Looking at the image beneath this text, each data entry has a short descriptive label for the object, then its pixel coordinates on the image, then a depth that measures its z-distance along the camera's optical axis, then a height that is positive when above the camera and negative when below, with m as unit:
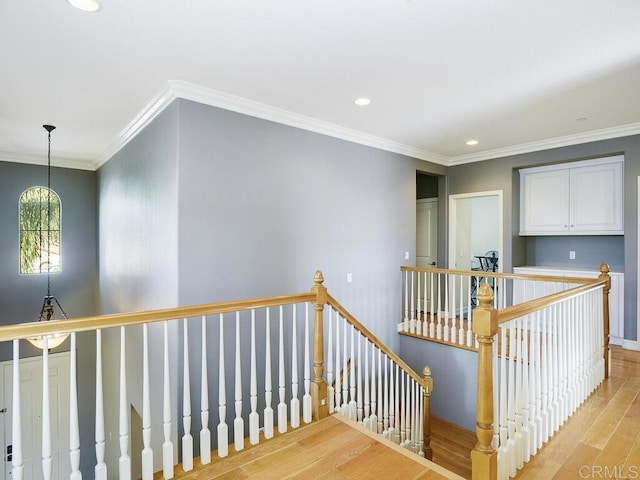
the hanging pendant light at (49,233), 5.46 +0.11
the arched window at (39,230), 5.56 +0.17
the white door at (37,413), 5.46 -2.80
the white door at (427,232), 6.47 +0.12
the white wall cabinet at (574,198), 4.61 +0.56
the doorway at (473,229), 5.92 +0.18
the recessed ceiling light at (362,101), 3.42 +1.35
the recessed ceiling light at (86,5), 2.00 +1.35
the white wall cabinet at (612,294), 4.47 -0.74
